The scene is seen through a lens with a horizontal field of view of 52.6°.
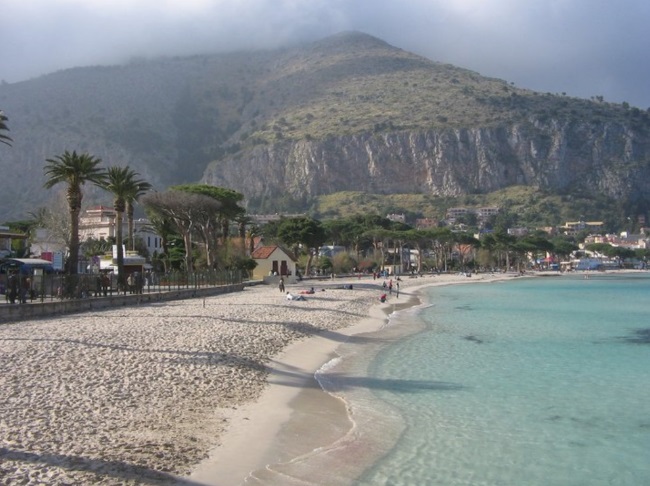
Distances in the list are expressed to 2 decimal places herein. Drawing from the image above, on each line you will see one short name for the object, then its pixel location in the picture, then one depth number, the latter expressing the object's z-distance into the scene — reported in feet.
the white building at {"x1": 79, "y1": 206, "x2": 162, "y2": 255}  247.29
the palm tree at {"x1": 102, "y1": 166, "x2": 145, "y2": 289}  122.62
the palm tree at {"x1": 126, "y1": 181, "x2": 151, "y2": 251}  141.34
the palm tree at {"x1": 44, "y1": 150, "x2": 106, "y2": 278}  103.65
